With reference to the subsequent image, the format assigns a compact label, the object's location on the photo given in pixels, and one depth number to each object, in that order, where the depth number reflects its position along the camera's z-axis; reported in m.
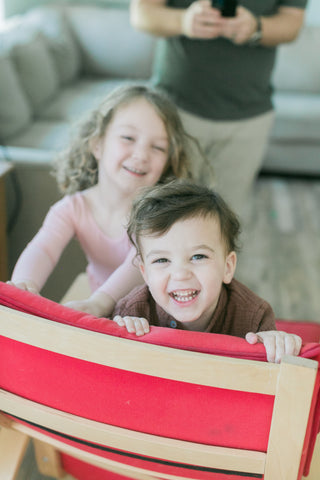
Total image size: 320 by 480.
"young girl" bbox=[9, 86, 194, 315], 1.22
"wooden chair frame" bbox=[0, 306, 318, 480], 0.61
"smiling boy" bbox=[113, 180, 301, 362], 0.89
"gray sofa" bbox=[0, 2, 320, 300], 2.79
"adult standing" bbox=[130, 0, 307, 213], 1.49
